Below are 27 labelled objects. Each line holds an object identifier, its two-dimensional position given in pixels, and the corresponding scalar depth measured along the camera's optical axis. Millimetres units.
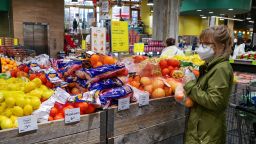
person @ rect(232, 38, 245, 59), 8851
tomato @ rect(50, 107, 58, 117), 1827
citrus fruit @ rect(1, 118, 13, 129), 1605
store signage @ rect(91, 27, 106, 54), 4703
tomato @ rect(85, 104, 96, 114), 1935
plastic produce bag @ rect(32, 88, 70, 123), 1780
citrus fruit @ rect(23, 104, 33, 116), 1728
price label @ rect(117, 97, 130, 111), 2057
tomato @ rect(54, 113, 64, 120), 1807
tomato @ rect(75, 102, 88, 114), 1910
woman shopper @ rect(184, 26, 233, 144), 1955
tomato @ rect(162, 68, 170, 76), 2850
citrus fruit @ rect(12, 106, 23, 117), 1707
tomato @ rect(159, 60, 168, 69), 2918
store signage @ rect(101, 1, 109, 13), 5555
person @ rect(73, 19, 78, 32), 16172
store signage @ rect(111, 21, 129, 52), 4719
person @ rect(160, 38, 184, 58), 6031
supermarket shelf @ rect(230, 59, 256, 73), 6125
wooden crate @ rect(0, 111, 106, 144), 1577
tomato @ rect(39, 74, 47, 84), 2376
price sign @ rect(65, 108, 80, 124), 1779
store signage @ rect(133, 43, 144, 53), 6219
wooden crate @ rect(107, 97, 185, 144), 2072
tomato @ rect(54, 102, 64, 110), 1875
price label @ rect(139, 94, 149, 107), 2213
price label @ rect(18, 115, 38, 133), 1585
